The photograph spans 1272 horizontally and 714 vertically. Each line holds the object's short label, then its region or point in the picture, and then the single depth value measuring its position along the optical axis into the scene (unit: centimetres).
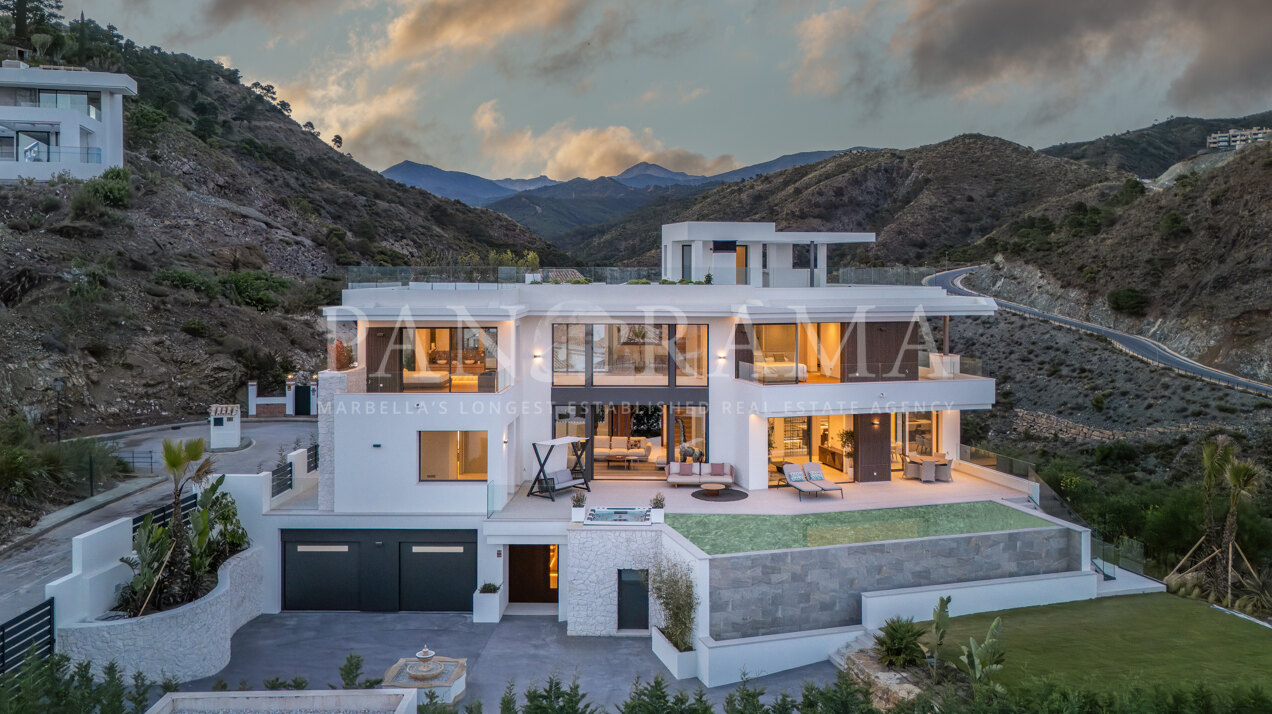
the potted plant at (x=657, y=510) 1607
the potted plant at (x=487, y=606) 1612
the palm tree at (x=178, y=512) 1438
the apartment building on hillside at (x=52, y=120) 4594
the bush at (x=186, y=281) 4194
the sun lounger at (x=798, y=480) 1852
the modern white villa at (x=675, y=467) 1494
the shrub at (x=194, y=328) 3862
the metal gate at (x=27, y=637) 1167
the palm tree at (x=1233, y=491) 1633
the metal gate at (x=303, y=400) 3419
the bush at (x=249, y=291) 4462
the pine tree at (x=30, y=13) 5772
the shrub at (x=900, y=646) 1286
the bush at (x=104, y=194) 4278
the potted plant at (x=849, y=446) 2044
